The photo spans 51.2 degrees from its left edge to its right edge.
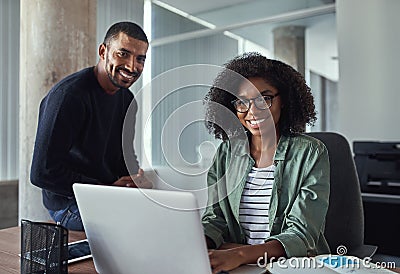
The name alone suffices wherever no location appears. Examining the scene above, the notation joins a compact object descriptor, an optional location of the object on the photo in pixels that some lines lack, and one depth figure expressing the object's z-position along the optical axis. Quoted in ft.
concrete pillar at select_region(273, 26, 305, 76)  14.96
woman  4.05
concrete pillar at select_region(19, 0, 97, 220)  7.59
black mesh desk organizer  3.14
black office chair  4.80
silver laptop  2.59
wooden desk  3.43
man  5.11
